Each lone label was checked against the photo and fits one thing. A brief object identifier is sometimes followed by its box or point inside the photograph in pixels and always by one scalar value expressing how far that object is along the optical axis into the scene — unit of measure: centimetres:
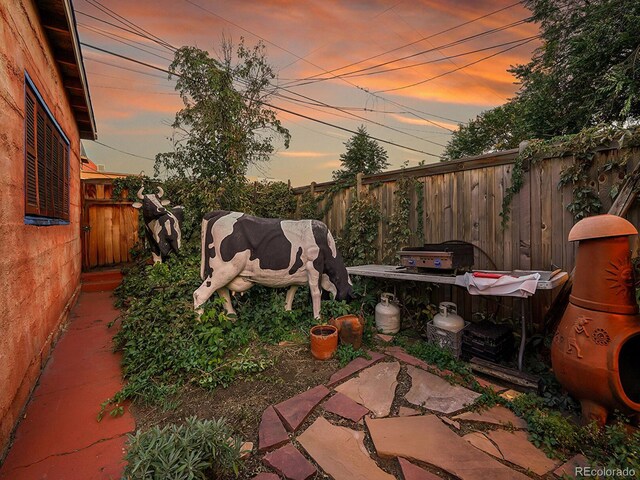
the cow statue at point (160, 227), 537
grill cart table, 237
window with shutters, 255
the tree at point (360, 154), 987
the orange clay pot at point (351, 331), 303
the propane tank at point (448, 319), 304
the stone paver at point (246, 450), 164
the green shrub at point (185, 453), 122
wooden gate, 642
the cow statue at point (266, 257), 332
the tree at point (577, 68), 590
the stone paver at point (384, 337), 340
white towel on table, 232
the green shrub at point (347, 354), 282
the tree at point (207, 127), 569
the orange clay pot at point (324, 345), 284
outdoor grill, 291
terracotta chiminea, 182
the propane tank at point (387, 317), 362
